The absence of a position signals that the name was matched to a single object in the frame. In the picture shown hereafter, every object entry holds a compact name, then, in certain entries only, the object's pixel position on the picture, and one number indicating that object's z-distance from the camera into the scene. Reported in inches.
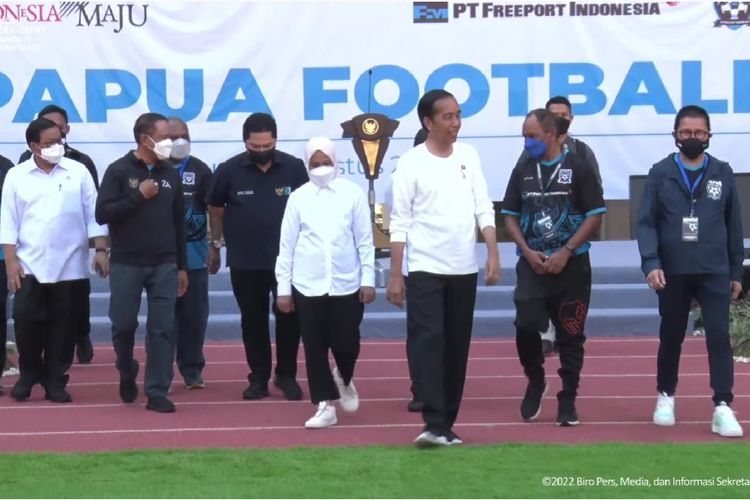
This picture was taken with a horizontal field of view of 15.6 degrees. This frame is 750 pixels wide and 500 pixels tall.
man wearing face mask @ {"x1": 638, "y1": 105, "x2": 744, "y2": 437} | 617.3
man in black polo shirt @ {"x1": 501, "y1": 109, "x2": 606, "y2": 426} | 624.7
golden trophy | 1059.4
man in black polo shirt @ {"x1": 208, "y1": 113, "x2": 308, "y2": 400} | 722.7
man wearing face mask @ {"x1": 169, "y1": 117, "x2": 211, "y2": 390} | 757.6
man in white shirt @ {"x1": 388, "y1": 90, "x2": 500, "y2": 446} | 586.1
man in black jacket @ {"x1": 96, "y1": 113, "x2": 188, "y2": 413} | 684.9
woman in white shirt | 644.8
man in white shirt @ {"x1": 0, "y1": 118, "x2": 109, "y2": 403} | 716.4
